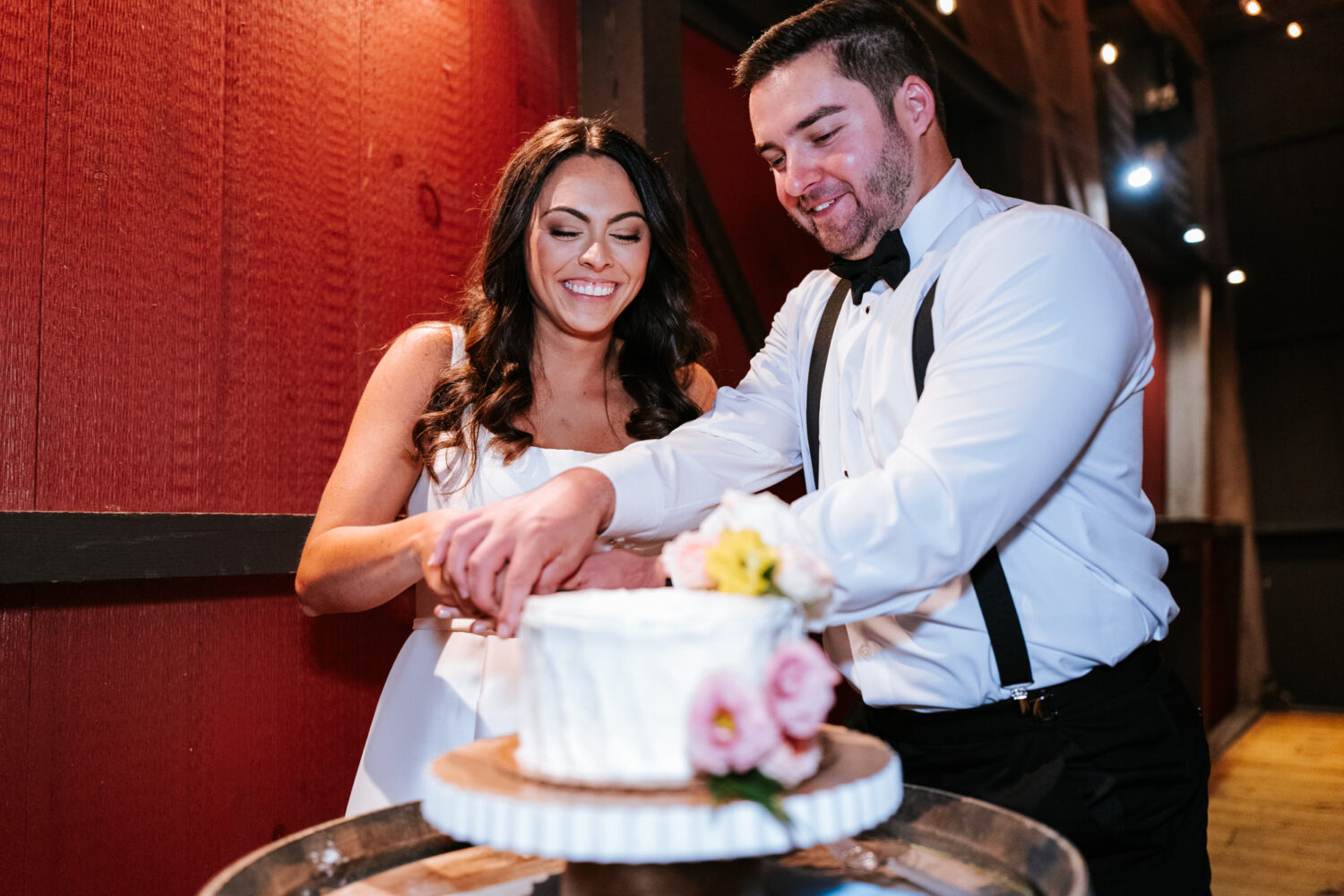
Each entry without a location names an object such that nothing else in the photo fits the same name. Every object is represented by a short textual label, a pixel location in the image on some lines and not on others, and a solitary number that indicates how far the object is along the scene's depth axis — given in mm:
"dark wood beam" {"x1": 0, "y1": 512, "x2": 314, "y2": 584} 1531
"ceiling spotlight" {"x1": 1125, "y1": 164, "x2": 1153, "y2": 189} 6801
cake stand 696
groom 1109
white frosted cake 791
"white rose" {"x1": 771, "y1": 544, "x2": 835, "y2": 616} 887
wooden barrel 877
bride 1730
